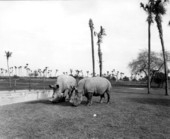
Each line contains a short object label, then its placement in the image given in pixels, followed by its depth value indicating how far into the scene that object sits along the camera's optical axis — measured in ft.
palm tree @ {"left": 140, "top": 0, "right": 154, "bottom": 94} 93.09
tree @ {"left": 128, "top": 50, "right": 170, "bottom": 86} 182.60
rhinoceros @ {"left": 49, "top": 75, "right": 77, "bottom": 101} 53.67
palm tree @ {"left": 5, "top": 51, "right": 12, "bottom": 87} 218.38
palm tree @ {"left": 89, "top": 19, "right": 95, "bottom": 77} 124.77
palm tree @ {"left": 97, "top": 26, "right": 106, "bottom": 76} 132.93
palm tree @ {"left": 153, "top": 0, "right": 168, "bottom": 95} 88.69
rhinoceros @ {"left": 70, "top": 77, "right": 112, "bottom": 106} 49.57
